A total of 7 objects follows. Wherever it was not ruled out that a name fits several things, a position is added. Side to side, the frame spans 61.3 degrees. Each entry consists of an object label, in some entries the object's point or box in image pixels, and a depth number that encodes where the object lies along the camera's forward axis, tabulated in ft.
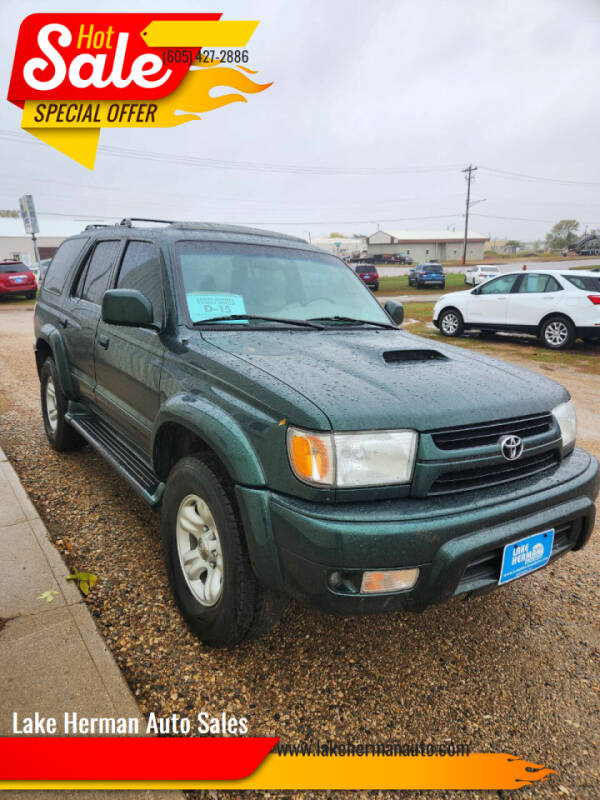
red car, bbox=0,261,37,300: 65.98
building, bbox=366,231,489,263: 263.90
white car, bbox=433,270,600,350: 32.53
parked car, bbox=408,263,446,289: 93.20
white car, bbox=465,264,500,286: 96.27
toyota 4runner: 5.64
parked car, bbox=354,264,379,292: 82.79
